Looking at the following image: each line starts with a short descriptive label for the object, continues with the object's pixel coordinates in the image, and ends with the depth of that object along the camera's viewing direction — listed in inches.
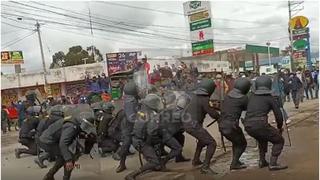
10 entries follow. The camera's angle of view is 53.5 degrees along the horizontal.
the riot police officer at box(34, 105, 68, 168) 175.1
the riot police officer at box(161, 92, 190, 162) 199.3
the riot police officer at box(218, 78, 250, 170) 185.7
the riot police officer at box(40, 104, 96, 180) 169.5
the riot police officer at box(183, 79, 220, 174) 189.9
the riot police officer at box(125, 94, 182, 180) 179.9
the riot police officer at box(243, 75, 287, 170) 178.3
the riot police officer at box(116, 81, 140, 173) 197.4
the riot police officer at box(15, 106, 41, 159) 172.5
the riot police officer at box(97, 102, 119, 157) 199.3
